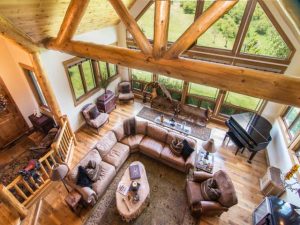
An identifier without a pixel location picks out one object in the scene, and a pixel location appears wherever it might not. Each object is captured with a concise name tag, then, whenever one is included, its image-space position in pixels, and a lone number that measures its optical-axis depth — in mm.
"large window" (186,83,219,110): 6497
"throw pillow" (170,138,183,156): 4684
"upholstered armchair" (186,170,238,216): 3467
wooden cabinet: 6617
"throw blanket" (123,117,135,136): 5219
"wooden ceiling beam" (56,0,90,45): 3303
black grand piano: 4680
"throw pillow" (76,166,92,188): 3796
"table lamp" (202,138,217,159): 4227
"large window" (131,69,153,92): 7684
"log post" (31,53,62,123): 4332
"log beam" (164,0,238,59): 2131
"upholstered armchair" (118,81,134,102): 7430
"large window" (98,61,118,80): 6789
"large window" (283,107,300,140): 4410
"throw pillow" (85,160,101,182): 3930
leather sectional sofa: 3980
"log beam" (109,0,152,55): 2789
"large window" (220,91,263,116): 5961
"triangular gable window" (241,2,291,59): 4645
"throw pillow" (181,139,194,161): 4613
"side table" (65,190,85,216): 3602
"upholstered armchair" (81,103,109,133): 5891
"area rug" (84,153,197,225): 3748
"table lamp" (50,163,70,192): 3455
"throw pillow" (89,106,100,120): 6005
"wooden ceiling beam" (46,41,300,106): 2157
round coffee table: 3514
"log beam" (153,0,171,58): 2332
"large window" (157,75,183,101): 7055
